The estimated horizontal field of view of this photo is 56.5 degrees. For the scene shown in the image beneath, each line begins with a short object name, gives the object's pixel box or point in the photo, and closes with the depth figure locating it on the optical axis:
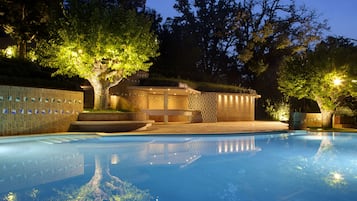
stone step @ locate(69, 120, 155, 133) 13.70
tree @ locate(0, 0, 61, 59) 16.53
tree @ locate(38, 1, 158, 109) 13.50
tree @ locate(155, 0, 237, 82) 27.44
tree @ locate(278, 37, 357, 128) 16.58
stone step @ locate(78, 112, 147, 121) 13.99
